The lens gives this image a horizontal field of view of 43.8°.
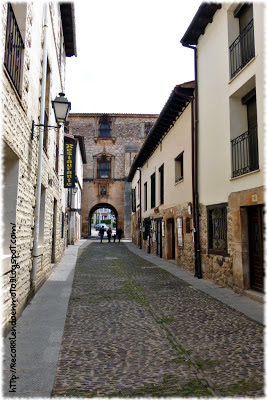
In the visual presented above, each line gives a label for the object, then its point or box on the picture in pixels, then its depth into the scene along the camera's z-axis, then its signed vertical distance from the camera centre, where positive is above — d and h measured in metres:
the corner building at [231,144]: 6.85 +2.06
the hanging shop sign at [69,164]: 16.48 +3.29
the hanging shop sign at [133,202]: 27.20 +2.24
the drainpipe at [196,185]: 9.91 +1.37
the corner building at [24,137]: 4.55 +1.58
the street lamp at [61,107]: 7.49 +2.77
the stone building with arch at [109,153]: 35.59 +8.27
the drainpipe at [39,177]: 6.90 +1.14
